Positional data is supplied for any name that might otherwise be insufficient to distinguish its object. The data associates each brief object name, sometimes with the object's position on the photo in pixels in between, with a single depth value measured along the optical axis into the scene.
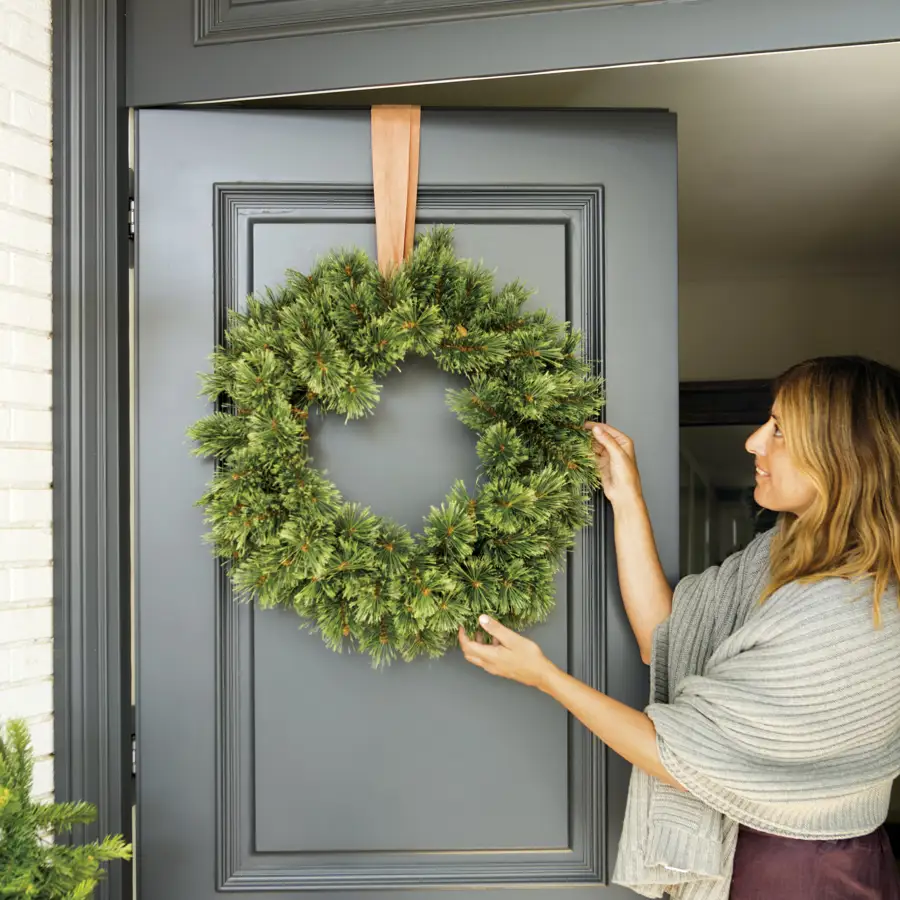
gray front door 1.57
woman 1.26
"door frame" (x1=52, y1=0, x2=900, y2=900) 1.53
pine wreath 1.42
